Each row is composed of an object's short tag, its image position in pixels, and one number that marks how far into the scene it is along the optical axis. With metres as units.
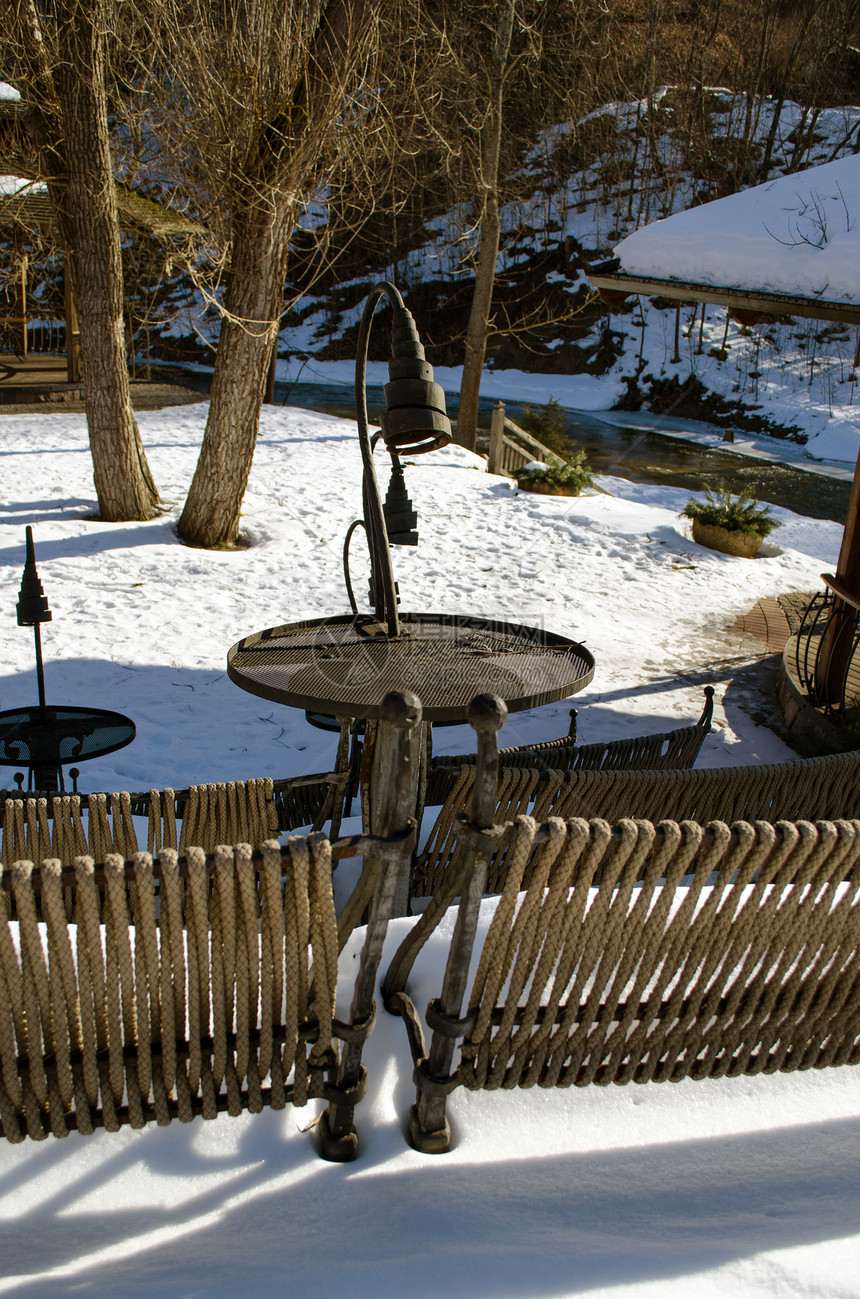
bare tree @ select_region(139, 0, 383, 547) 6.88
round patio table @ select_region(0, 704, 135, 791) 3.63
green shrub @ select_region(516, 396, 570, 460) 14.51
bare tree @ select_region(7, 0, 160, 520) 7.14
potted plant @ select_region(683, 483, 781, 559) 9.88
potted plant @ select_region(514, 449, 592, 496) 11.47
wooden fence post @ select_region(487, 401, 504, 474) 12.41
